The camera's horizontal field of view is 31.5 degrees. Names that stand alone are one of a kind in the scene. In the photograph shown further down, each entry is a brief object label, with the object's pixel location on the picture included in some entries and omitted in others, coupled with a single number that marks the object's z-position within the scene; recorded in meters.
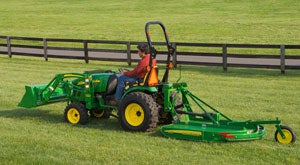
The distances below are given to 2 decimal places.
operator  10.09
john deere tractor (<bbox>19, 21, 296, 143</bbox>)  9.13
